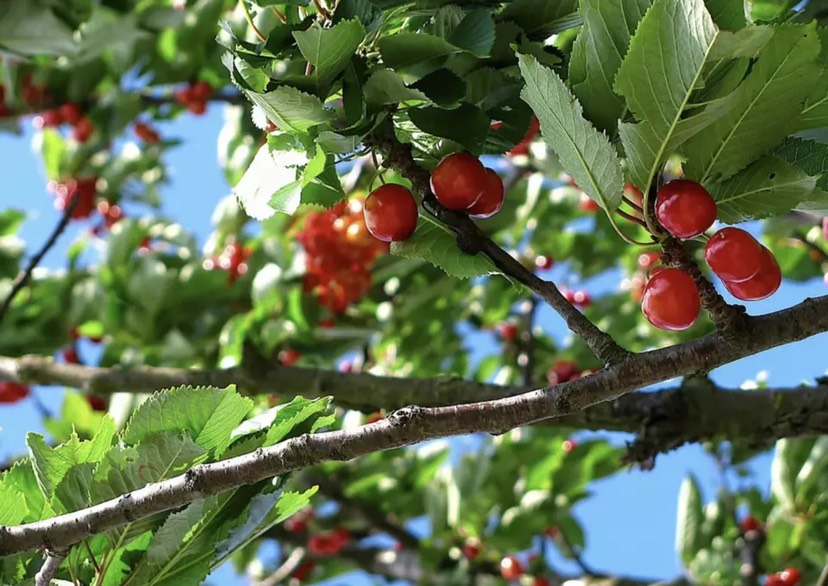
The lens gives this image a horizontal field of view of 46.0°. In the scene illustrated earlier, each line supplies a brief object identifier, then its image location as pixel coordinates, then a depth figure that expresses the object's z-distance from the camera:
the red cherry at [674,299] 1.11
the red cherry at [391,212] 1.29
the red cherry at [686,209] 1.07
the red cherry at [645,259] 3.98
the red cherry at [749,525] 3.71
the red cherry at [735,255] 1.11
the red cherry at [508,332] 4.23
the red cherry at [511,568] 3.80
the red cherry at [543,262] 4.11
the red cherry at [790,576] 3.23
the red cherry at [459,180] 1.26
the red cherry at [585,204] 3.79
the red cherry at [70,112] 4.31
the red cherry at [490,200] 1.29
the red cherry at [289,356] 3.35
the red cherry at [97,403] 3.96
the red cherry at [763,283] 1.13
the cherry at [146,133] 4.82
